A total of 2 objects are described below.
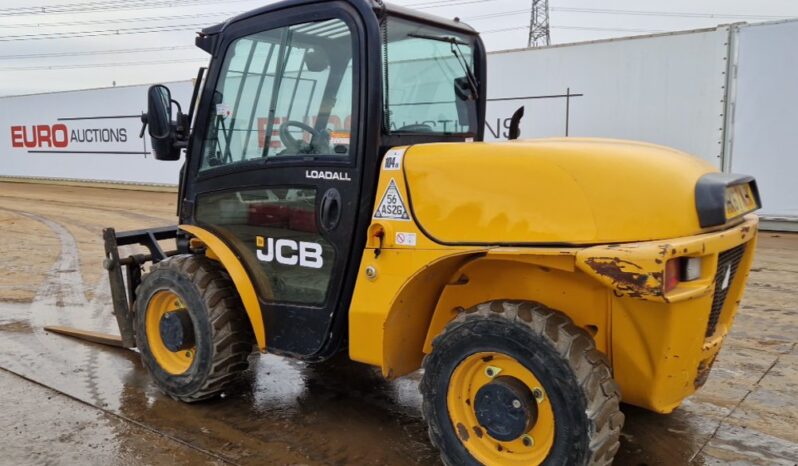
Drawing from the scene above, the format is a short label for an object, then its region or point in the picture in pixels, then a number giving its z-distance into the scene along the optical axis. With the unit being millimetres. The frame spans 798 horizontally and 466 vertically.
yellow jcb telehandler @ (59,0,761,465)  2564
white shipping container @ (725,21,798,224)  9578
